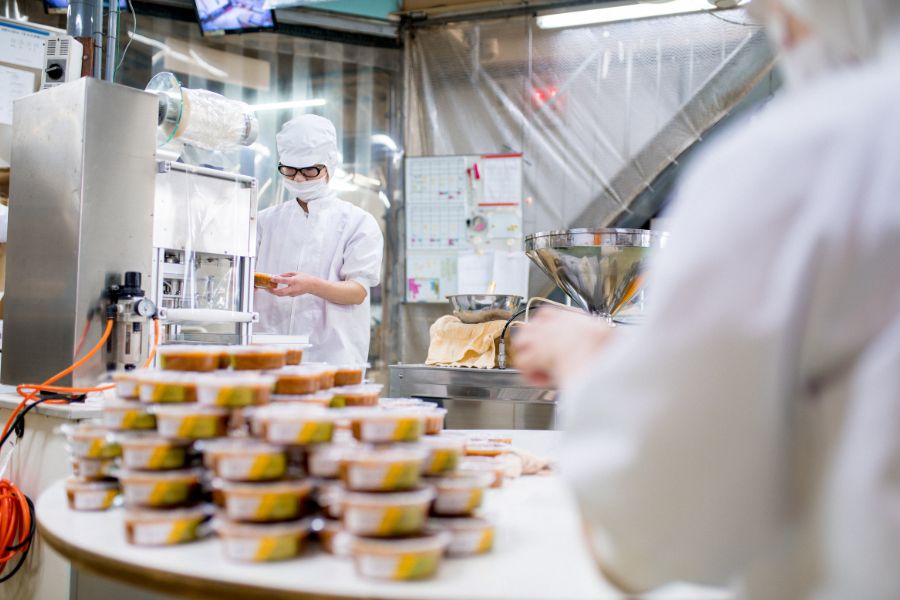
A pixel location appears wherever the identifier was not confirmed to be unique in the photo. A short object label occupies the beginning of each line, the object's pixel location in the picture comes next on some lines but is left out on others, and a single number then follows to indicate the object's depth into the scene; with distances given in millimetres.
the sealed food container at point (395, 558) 992
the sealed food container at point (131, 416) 1283
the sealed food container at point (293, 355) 1587
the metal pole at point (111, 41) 2992
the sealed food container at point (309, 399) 1330
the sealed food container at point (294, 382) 1361
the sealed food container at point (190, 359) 1375
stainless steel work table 3432
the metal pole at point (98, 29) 2928
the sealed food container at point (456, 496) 1166
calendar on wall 5062
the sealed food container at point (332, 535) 1078
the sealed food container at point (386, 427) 1159
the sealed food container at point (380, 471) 1057
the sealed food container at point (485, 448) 1681
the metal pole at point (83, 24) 2885
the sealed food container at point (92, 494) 1323
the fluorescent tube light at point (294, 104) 5188
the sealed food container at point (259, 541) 1058
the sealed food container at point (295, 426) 1129
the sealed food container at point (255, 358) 1381
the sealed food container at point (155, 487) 1173
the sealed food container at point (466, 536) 1113
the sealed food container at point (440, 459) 1183
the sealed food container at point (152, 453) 1190
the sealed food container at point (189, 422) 1183
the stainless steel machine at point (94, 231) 2127
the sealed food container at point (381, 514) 1028
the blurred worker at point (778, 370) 699
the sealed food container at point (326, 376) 1453
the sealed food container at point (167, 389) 1255
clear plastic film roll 2469
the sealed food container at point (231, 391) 1211
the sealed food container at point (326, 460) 1136
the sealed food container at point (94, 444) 1339
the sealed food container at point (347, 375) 1580
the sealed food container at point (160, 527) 1125
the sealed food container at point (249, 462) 1105
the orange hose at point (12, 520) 2021
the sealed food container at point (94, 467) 1348
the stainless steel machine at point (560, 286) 2719
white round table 973
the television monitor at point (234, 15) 4598
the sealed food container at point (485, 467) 1470
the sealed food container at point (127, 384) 1327
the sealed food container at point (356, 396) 1454
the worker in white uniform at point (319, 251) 3221
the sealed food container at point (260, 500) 1088
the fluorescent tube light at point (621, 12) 4812
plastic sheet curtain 4863
